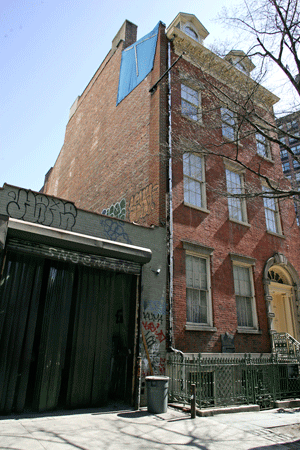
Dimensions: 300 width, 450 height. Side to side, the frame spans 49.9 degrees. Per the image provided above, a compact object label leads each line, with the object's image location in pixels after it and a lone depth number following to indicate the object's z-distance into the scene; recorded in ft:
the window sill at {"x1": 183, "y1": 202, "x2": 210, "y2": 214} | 38.04
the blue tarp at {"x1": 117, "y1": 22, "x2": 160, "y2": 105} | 46.42
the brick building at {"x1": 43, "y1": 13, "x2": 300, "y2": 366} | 35.83
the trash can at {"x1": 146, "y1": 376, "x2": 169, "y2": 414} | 24.67
